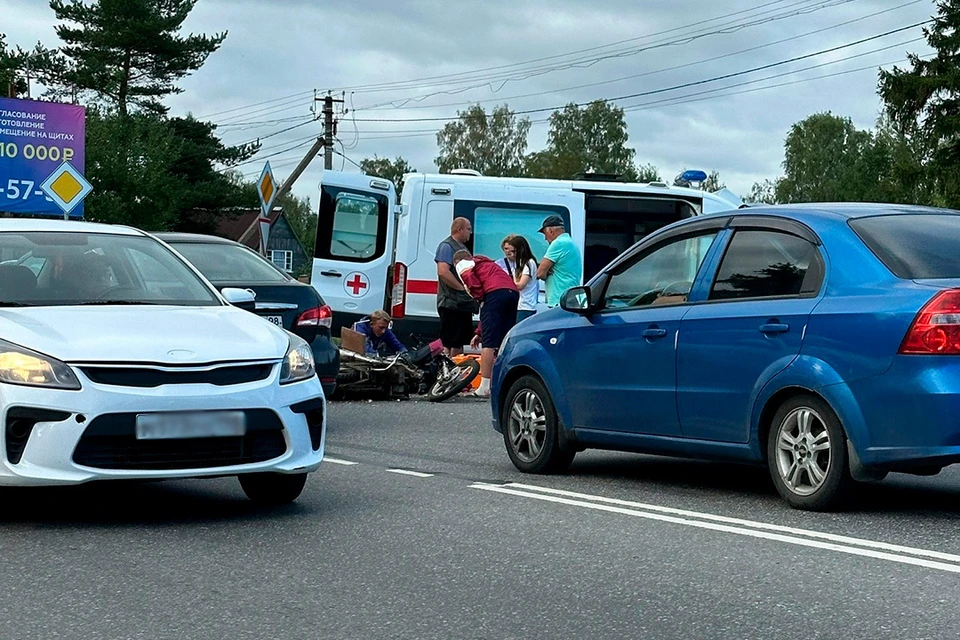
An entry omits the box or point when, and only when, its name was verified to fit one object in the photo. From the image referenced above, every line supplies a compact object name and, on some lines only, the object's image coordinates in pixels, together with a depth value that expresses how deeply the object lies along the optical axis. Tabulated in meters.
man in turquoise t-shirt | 15.41
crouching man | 16.62
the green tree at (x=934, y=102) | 45.25
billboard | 39.22
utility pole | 59.94
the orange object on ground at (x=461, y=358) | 16.22
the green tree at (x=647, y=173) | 103.42
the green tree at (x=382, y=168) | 119.88
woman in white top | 16.25
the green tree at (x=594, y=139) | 93.50
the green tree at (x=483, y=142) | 90.56
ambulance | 19.41
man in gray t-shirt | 16.48
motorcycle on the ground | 15.68
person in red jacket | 15.51
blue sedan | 6.90
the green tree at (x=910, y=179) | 46.50
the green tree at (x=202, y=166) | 67.69
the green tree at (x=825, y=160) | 95.62
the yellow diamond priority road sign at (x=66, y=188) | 24.92
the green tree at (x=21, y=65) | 61.88
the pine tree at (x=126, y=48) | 62.62
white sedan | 6.71
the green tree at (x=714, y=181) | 100.20
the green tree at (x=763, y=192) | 106.19
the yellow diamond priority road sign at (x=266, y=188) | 22.52
